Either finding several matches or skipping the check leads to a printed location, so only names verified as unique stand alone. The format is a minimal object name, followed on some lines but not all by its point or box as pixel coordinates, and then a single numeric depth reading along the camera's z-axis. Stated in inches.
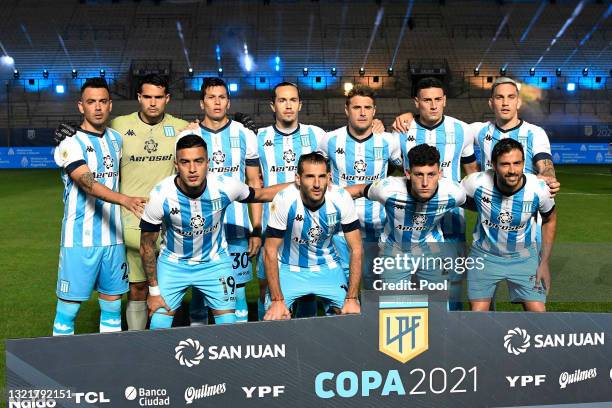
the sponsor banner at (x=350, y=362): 132.0
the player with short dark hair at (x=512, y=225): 180.1
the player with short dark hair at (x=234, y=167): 214.5
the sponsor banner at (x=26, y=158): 1083.9
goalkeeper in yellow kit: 207.5
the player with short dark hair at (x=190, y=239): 177.8
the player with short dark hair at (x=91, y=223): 194.9
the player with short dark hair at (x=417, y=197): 184.4
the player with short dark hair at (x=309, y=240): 179.2
